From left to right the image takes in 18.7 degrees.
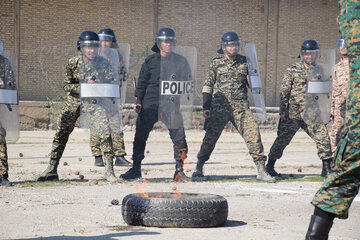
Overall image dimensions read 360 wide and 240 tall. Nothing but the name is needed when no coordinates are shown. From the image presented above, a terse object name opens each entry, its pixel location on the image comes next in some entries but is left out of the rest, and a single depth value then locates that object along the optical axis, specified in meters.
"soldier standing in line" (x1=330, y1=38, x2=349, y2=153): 14.76
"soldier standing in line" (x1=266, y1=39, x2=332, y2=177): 13.99
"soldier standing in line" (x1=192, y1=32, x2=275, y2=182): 13.16
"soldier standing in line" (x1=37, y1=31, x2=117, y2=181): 12.46
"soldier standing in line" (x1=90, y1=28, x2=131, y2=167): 13.25
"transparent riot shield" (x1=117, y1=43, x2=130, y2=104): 13.19
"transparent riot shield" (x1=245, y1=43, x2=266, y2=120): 13.38
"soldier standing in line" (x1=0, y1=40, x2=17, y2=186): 11.55
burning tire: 8.04
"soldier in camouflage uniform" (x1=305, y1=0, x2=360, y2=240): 5.64
